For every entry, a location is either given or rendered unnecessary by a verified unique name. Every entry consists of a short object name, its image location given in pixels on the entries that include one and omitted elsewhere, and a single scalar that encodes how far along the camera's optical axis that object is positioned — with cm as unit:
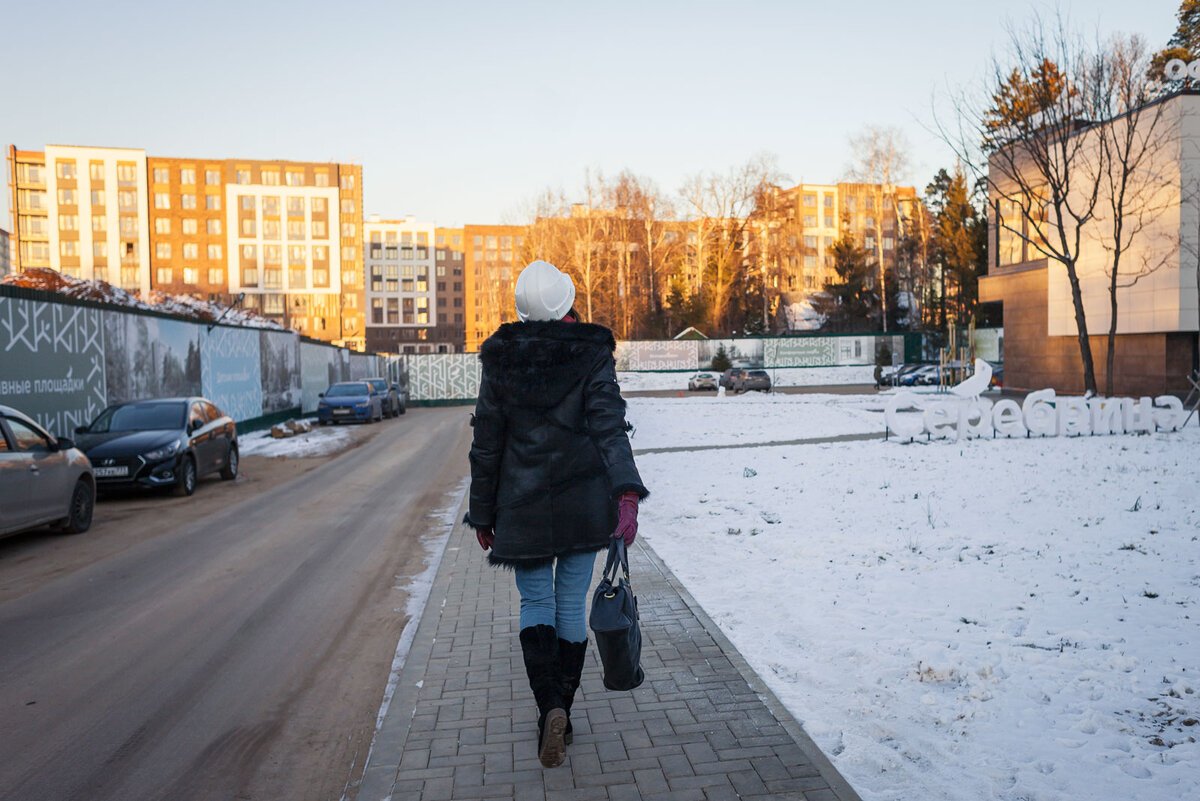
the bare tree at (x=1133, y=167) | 2480
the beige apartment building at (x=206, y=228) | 9956
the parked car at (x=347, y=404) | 2878
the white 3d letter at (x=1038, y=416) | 1673
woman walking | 347
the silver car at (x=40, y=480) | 833
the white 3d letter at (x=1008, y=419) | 1636
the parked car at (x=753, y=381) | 4300
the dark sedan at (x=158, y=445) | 1199
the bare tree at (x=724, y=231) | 5706
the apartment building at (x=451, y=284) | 15019
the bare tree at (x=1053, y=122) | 2442
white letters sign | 1622
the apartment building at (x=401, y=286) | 13788
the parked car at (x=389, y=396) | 3167
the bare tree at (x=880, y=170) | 5378
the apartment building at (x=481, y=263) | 14288
